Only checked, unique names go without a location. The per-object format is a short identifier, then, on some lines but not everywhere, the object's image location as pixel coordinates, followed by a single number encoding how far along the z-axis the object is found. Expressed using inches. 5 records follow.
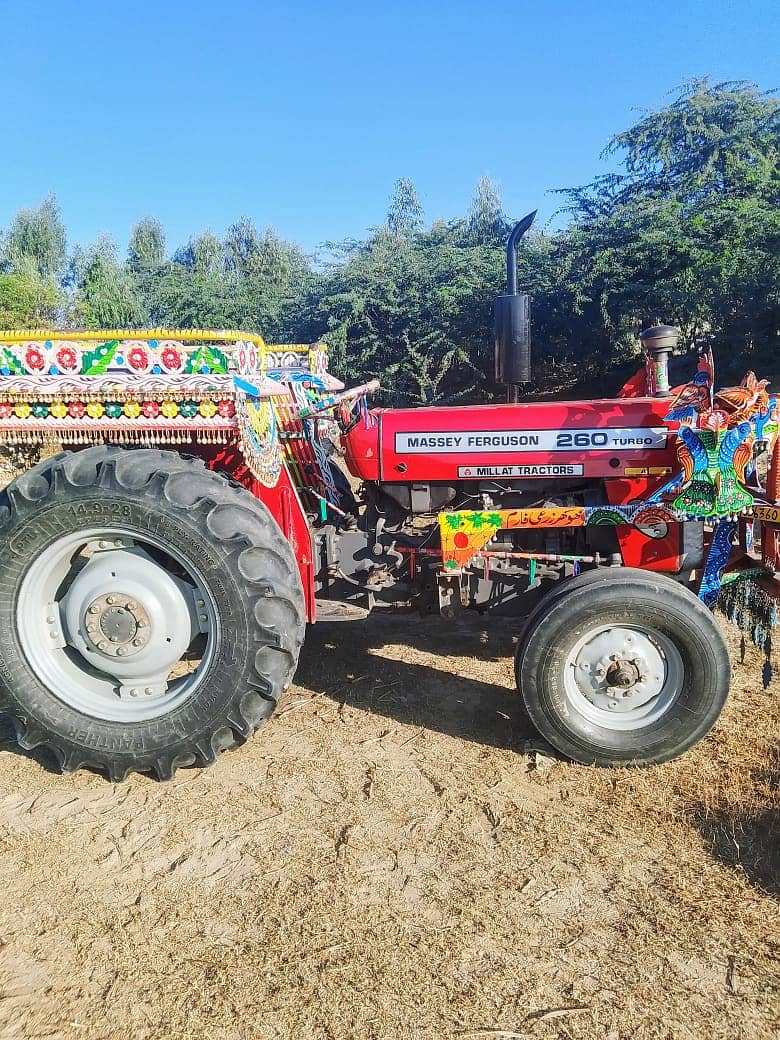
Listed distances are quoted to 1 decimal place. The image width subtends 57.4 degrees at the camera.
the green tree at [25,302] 771.4
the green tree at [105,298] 810.8
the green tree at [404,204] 1113.3
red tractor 114.1
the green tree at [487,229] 721.6
